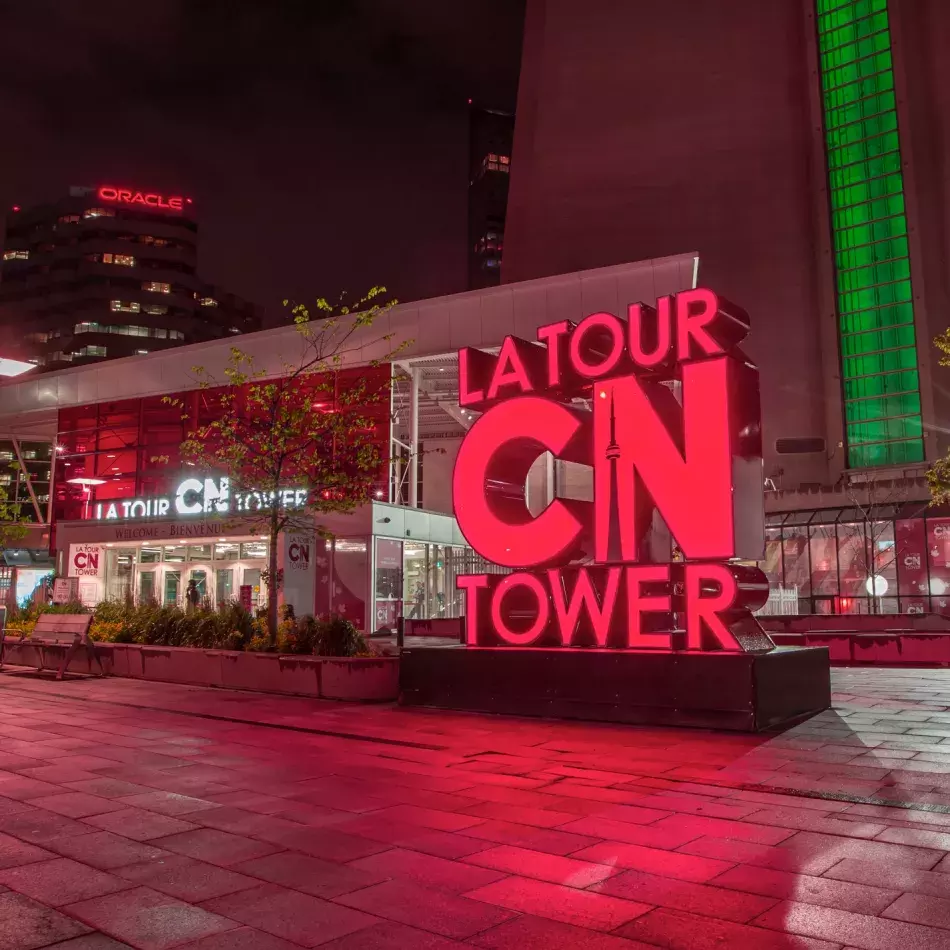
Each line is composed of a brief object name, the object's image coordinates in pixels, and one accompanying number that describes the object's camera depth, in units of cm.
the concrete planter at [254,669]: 1480
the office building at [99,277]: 11862
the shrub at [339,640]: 1566
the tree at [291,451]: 1823
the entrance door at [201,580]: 3243
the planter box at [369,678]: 1479
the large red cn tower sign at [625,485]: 1144
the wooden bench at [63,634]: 1842
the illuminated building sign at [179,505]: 3066
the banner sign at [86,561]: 2767
